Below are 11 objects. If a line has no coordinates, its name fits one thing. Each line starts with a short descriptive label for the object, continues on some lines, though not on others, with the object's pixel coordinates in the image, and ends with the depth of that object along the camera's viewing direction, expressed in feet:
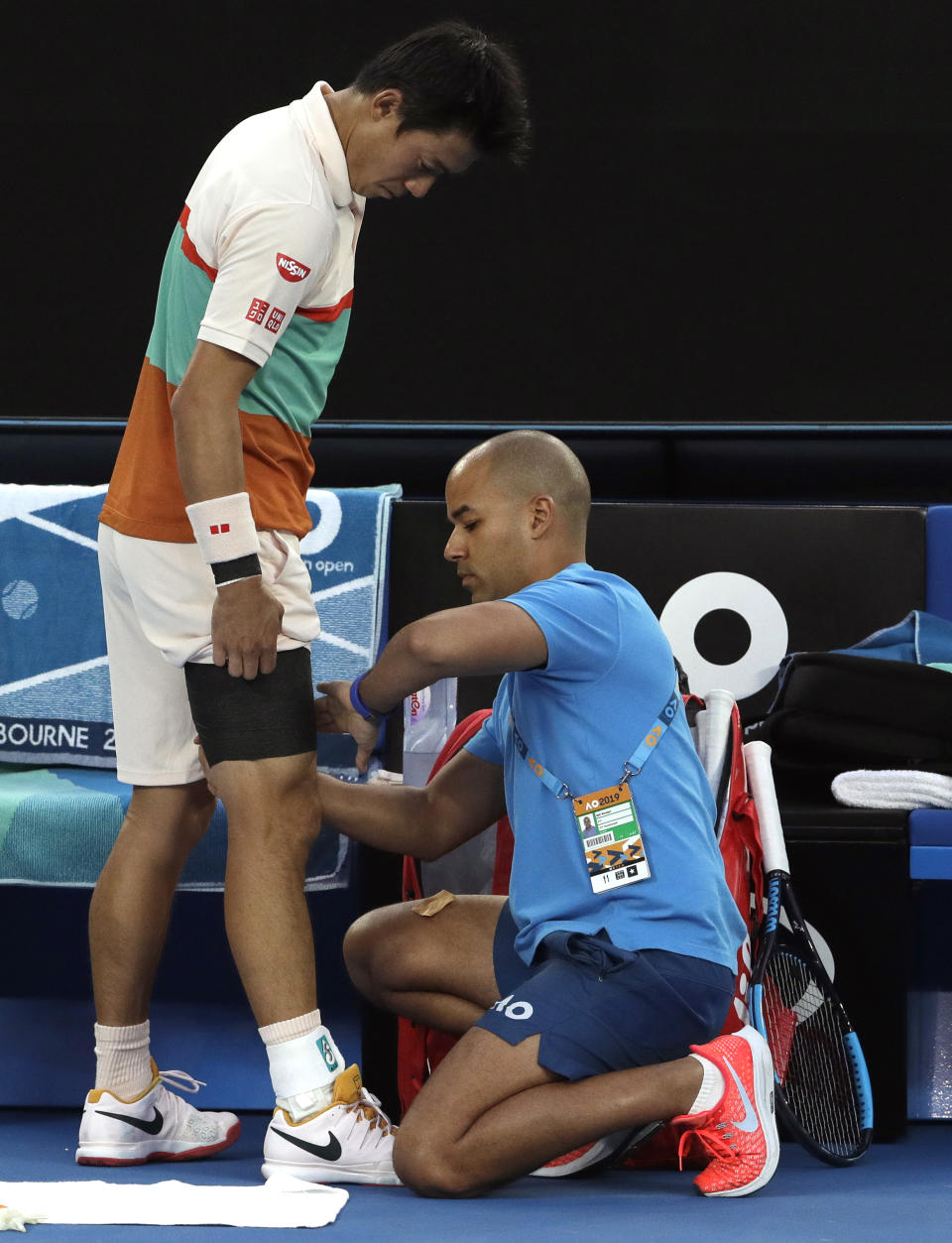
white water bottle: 71.00
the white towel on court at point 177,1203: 67.16
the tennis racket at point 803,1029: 68.86
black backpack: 70.14
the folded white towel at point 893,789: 69.52
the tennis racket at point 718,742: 69.32
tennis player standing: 67.98
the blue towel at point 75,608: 71.23
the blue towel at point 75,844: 69.72
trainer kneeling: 67.85
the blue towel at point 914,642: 70.96
